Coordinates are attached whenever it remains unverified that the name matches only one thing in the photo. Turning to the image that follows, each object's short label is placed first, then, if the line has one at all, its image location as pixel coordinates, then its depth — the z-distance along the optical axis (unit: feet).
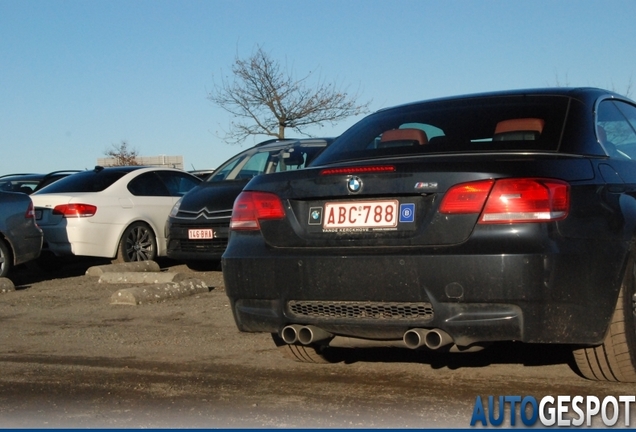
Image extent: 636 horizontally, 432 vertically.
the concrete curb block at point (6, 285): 34.19
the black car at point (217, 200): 36.50
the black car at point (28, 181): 50.93
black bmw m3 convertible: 14.25
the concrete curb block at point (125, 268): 38.14
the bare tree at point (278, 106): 103.45
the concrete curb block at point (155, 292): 29.30
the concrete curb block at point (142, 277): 32.71
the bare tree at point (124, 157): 164.78
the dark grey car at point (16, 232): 37.35
